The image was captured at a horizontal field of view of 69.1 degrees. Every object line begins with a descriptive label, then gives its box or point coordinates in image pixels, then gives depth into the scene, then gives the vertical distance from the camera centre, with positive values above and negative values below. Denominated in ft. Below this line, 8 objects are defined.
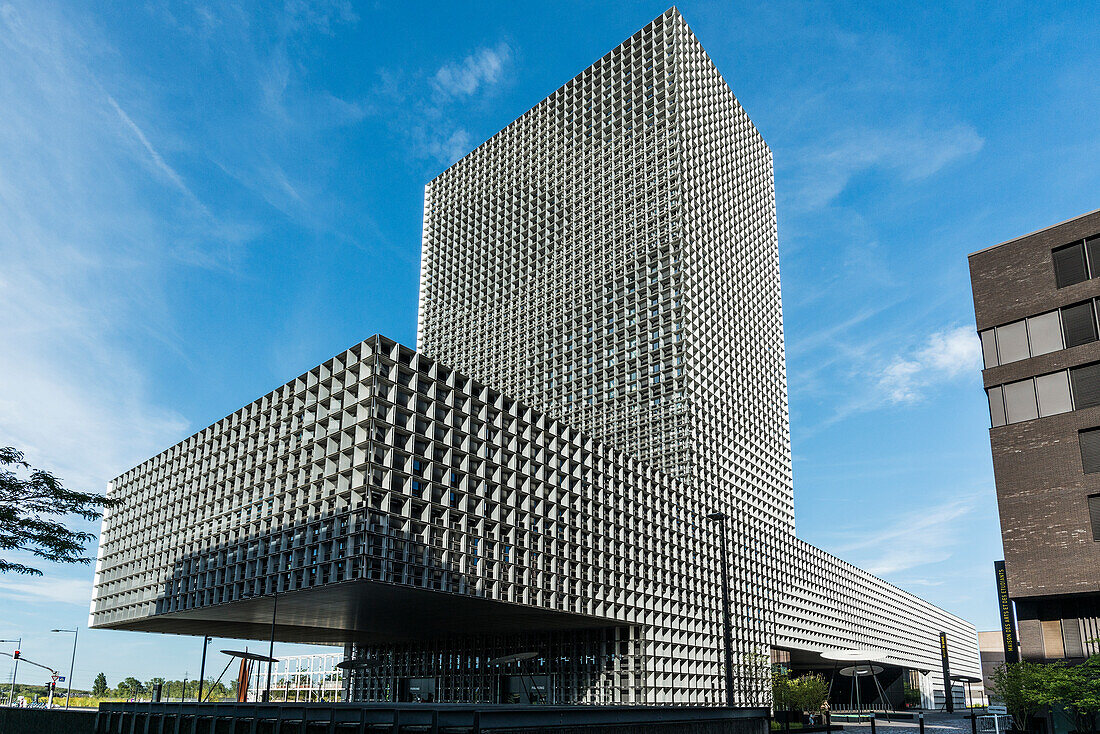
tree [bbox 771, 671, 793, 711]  218.79 -18.93
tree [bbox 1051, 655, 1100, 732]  114.93 -8.66
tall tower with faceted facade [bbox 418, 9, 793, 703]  305.94 +138.02
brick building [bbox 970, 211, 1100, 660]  132.16 +33.61
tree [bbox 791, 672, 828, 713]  218.18 -18.95
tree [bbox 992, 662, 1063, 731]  119.34 -9.73
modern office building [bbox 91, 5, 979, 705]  177.17 +40.56
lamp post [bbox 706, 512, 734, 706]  137.28 -5.20
